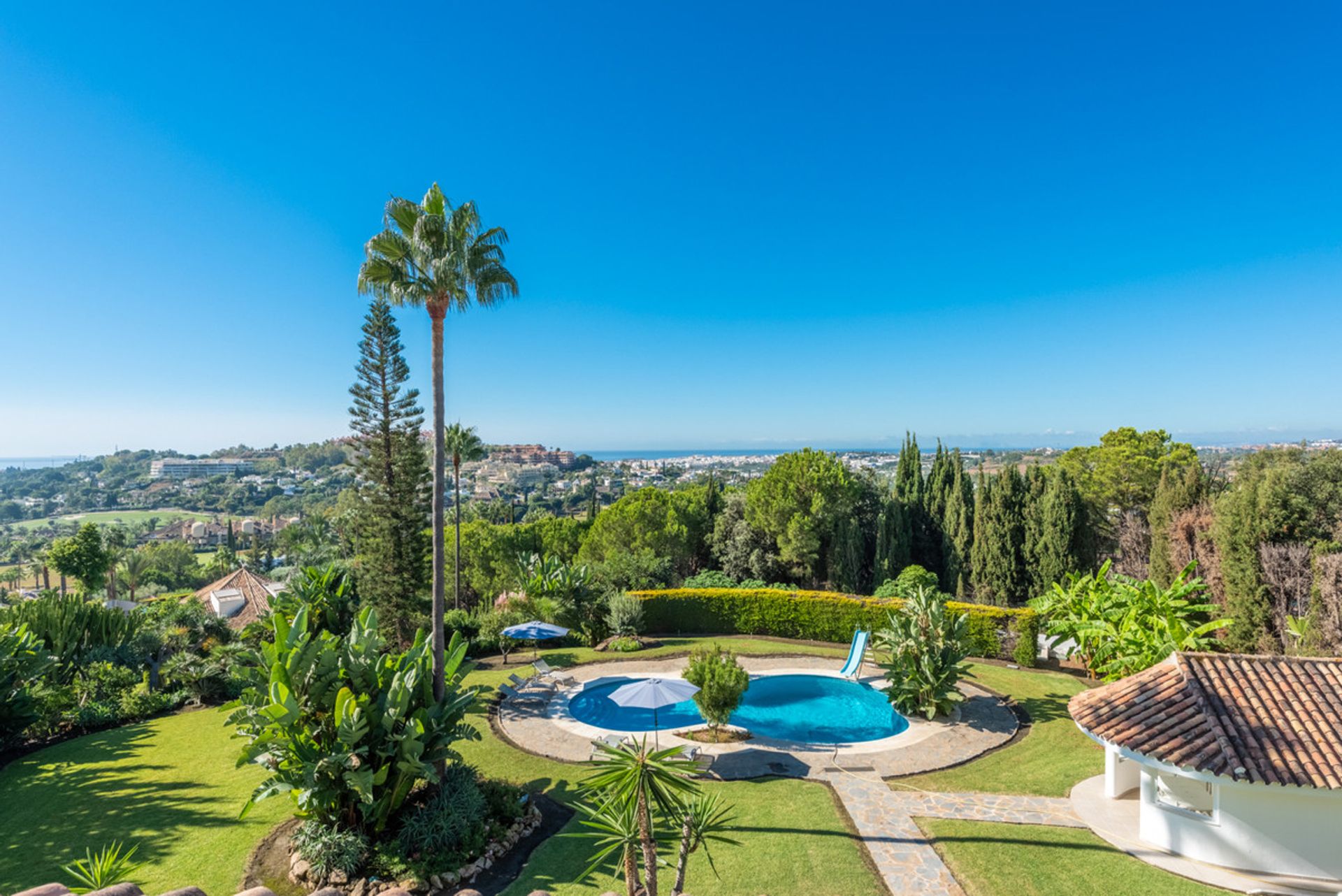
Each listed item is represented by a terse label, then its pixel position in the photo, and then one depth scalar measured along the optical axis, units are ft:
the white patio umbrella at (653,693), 36.40
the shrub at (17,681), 38.73
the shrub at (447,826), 25.63
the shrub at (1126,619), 44.21
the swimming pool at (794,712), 45.24
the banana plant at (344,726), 24.76
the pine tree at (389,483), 68.64
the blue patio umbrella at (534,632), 55.83
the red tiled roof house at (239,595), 87.71
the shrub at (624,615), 68.44
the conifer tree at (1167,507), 61.72
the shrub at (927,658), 44.01
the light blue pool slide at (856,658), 53.47
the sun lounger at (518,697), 48.98
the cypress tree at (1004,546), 80.59
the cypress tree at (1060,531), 76.18
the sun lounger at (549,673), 54.54
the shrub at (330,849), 24.63
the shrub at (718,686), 40.42
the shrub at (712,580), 80.64
